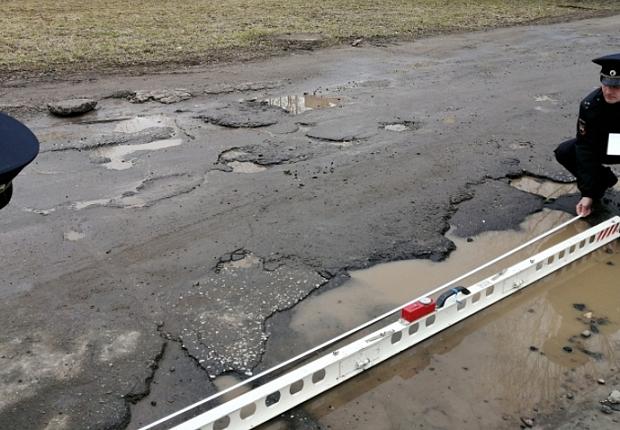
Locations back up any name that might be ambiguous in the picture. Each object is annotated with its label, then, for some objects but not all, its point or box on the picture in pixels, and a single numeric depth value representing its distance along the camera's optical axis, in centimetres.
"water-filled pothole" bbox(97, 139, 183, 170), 646
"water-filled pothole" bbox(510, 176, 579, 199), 587
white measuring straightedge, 310
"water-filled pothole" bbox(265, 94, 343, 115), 830
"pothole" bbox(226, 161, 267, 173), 635
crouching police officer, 506
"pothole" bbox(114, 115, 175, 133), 743
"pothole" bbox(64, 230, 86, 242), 505
